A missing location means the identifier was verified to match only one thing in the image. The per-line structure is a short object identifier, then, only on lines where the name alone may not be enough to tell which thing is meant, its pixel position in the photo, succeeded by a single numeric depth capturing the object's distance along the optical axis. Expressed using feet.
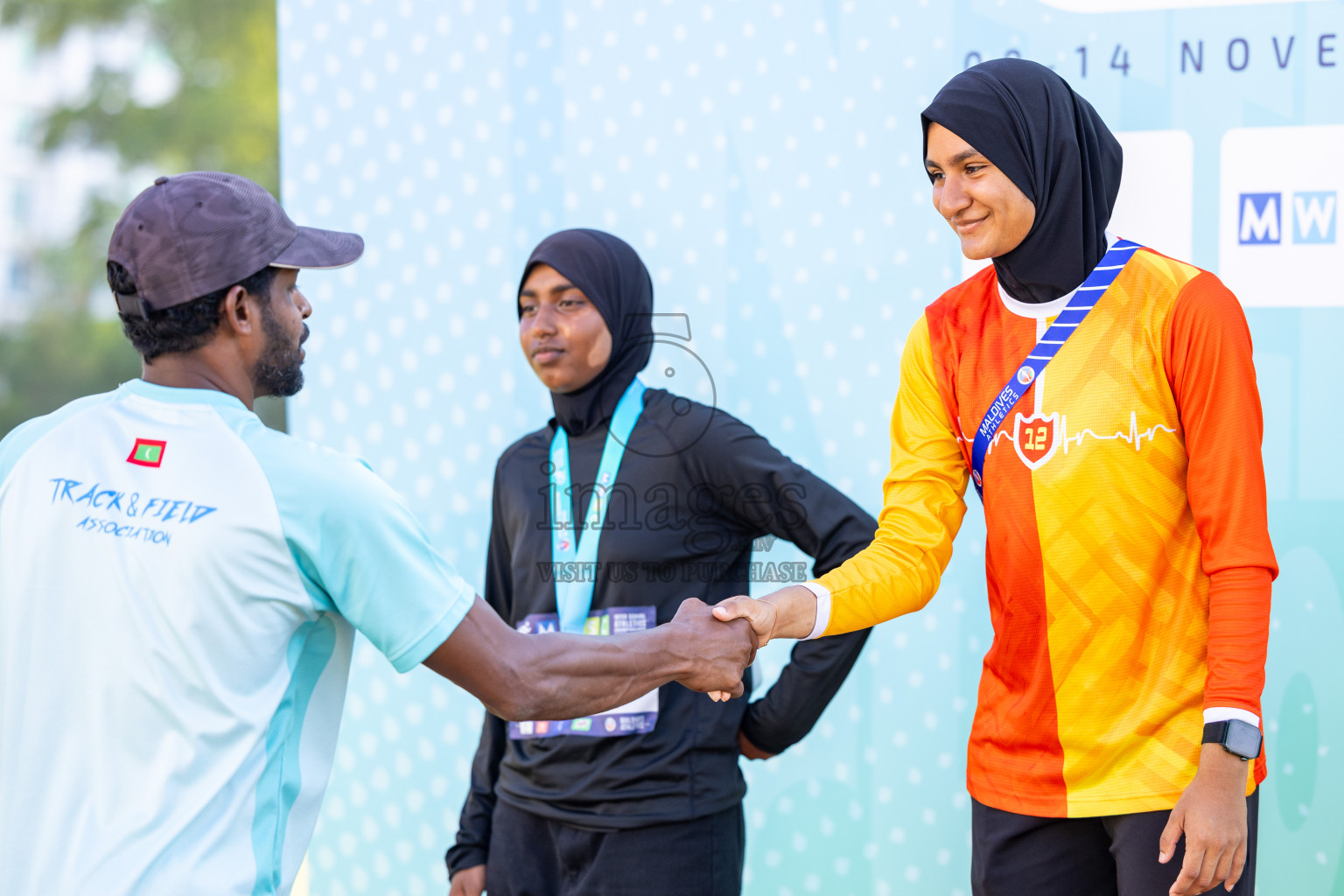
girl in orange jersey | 19.32
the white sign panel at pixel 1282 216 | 21.58
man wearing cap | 18.95
